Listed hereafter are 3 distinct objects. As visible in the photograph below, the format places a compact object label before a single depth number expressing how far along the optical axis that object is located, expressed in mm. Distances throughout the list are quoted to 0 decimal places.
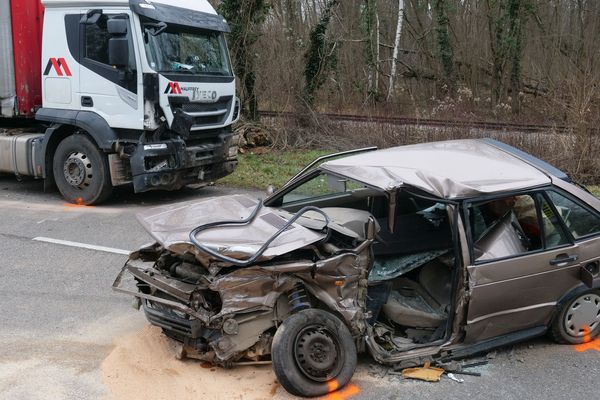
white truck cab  8602
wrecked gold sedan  3734
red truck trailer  9469
